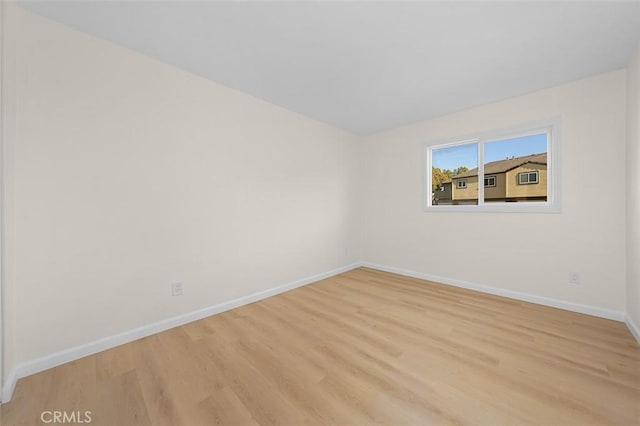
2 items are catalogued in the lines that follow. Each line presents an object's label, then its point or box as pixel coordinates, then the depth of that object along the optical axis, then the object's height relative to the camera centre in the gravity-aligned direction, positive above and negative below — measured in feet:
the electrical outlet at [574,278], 8.21 -2.35
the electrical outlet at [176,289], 7.46 -2.45
